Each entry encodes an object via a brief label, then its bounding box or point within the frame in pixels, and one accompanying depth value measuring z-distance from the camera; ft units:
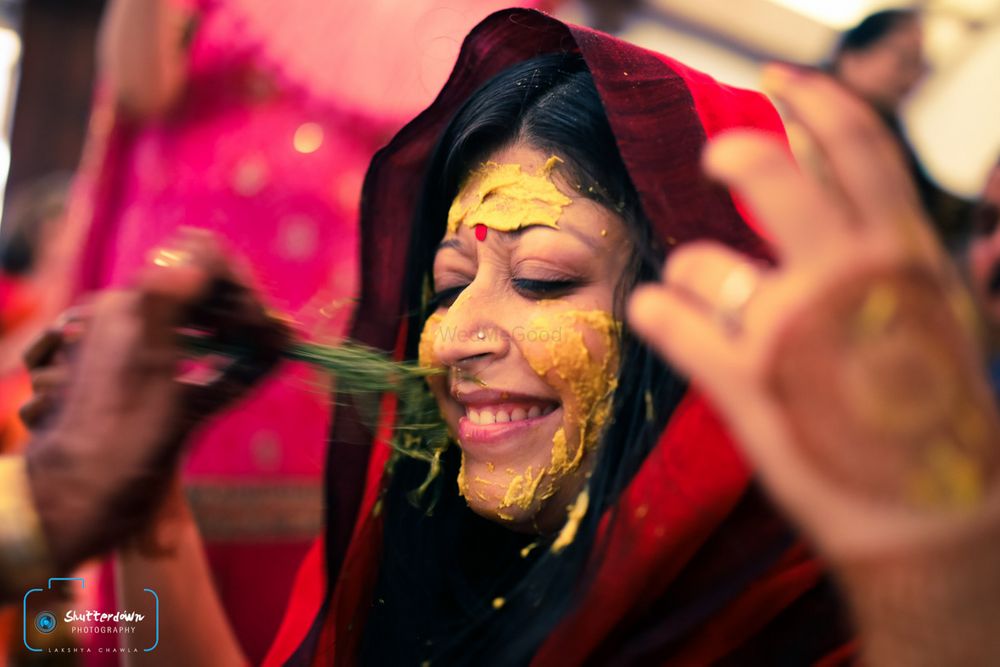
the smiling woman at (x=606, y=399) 1.36
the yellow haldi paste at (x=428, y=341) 2.92
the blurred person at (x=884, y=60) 4.95
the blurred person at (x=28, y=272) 4.87
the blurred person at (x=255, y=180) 4.26
